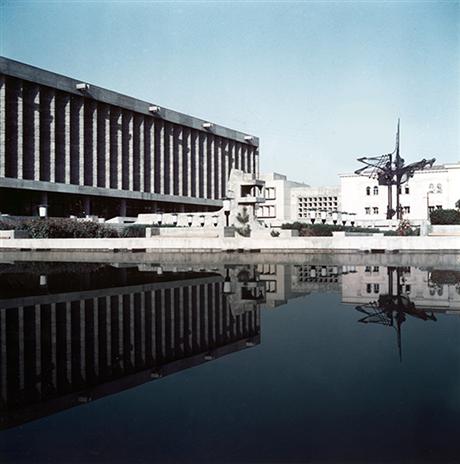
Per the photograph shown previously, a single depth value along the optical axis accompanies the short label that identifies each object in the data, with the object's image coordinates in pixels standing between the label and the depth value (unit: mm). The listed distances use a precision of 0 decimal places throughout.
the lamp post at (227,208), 31719
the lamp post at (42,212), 33844
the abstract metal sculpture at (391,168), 50844
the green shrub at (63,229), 31212
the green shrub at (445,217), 38656
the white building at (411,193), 62625
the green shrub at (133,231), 35491
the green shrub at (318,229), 30875
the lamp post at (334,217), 40334
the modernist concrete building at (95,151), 44375
